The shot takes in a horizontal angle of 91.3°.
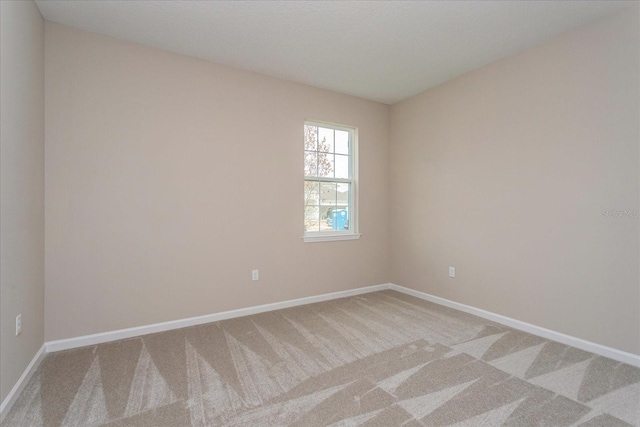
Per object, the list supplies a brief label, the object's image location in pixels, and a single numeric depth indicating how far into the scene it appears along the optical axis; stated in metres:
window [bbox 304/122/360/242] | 3.92
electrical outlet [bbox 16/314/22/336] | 1.94
